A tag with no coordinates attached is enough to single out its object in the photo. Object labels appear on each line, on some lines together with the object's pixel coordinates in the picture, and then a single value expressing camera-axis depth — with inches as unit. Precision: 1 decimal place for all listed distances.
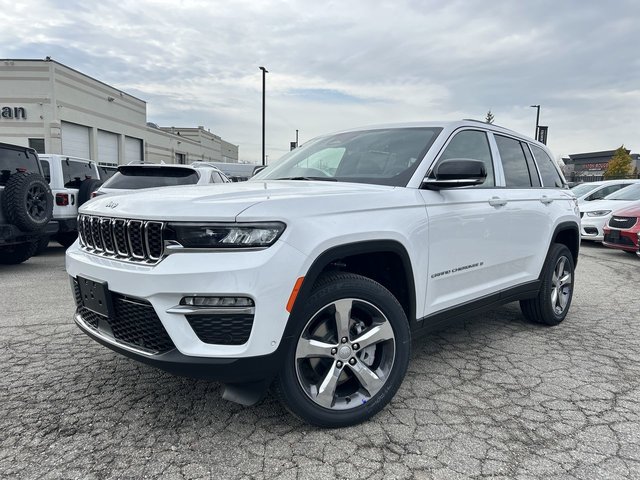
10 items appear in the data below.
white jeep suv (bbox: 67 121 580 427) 86.4
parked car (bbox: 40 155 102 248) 340.5
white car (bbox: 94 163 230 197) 276.2
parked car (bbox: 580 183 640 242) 427.5
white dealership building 911.7
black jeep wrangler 265.4
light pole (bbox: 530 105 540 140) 1179.7
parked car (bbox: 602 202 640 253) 356.2
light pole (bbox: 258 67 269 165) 956.6
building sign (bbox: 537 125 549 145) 1012.7
